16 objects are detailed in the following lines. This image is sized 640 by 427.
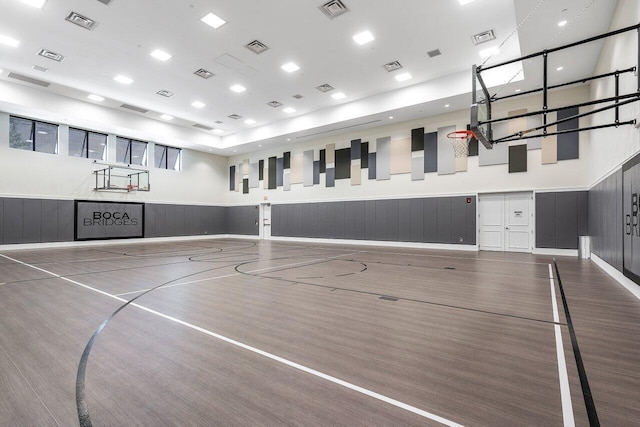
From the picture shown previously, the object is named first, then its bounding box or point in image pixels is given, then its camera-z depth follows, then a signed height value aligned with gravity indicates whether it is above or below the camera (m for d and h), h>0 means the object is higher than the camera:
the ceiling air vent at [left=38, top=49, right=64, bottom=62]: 9.29 +4.85
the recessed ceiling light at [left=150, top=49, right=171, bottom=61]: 9.36 +4.90
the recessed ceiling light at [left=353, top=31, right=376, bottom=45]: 8.50 +4.96
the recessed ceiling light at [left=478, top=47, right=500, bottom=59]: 9.02 +4.87
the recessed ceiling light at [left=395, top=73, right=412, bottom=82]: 10.81 +4.92
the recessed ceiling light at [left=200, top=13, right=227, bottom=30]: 7.77 +4.95
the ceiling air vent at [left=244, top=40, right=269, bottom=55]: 8.95 +4.95
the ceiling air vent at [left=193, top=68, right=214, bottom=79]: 10.55 +4.90
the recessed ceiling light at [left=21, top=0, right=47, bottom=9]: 7.16 +4.88
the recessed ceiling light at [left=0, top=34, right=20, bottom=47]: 8.59 +4.82
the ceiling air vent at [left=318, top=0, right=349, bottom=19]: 7.26 +4.96
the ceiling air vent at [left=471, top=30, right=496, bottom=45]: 8.32 +4.91
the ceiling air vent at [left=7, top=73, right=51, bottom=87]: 10.69 +4.75
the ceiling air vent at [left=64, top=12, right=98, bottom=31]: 7.69 +4.89
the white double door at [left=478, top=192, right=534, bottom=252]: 11.30 -0.11
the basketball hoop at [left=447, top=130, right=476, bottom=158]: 11.50 +2.91
